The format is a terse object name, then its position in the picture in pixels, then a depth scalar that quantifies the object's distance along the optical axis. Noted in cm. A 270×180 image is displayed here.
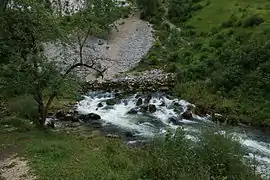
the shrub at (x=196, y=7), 7275
